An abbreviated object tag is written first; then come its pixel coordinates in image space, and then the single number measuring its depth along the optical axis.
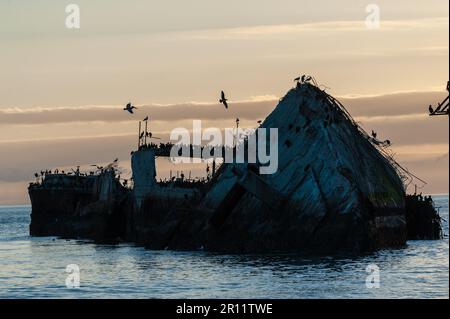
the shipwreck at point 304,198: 81.38
